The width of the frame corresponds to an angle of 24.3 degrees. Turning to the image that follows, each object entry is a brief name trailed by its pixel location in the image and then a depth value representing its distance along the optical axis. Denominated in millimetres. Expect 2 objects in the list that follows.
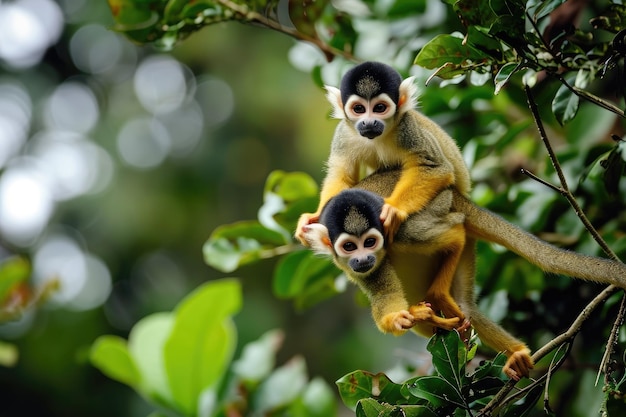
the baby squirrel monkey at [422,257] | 4137
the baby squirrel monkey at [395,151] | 4613
